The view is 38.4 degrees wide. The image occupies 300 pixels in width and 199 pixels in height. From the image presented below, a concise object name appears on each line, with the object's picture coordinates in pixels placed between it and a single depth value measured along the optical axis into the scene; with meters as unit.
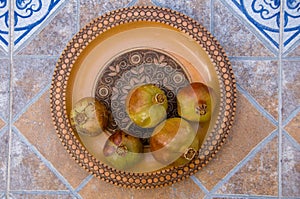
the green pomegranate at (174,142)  0.80
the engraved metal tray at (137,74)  0.84
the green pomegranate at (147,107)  0.81
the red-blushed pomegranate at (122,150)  0.82
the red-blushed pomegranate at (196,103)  0.81
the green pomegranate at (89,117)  0.84
